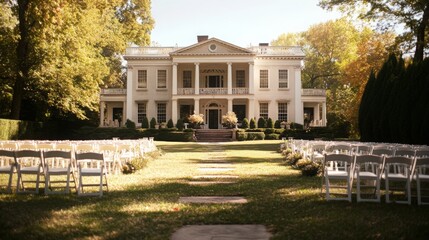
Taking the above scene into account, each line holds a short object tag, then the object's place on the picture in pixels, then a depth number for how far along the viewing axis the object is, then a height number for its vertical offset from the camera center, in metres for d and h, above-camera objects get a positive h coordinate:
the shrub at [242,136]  41.44 -0.36
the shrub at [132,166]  14.06 -1.09
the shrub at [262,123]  45.69 +0.91
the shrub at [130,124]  45.78 +0.76
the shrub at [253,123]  45.19 +0.90
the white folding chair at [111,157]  13.16 -0.77
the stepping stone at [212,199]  8.98 -1.36
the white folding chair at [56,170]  9.45 -0.83
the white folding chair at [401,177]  8.53 -0.76
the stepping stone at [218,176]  13.59 -1.32
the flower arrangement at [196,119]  43.69 +1.23
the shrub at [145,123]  46.22 +0.87
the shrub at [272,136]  42.69 -0.36
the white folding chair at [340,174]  8.66 -0.82
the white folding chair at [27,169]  9.54 -0.82
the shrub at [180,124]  43.81 +0.74
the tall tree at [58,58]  26.88 +4.72
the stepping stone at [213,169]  15.62 -1.30
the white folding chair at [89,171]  9.31 -0.83
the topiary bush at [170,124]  45.12 +0.76
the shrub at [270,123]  45.69 +0.92
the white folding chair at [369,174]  8.55 -0.82
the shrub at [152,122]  46.12 +0.92
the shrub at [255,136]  41.75 -0.36
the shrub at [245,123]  44.94 +0.89
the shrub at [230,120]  43.50 +1.14
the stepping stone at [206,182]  11.91 -1.34
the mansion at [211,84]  48.16 +5.24
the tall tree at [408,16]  25.19 +6.94
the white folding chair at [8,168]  9.62 -0.82
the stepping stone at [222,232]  6.08 -1.40
